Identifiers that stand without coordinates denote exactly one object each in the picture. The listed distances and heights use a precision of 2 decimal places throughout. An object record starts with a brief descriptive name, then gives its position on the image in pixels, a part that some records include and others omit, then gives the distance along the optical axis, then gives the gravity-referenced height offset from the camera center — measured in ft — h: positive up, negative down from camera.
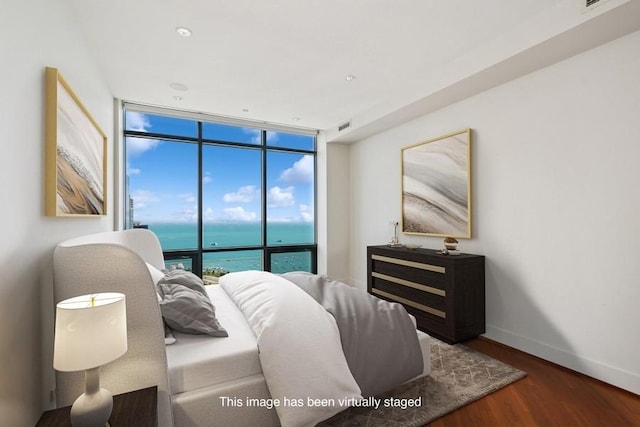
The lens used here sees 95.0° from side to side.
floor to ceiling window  13.26 +1.32
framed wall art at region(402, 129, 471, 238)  10.05 +1.12
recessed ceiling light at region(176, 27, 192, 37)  7.24 +4.66
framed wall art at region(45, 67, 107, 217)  4.79 +1.27
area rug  5.56 -3.83
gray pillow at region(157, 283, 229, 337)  5.23 -1.76
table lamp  3.14 -1.38
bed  4.12 -2.27
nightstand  3.55 -2.45
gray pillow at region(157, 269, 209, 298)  6.21 -1.35
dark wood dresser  8.85 -2.45
